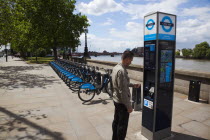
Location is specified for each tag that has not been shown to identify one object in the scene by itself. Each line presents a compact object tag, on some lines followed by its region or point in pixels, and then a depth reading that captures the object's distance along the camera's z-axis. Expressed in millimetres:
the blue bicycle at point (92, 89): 5691
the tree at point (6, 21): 12781
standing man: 2381
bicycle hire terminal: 2844
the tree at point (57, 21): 25219
